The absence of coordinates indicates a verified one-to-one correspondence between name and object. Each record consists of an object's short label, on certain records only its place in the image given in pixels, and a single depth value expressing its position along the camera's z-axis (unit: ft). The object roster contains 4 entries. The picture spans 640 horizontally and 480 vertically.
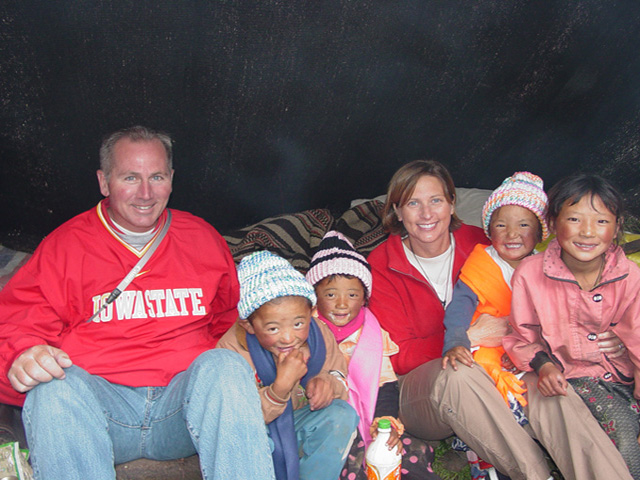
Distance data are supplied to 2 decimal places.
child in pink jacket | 7.61
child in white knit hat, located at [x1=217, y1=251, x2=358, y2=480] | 7.45
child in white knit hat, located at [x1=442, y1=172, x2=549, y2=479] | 8.61
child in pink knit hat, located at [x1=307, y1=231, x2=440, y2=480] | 8.56
